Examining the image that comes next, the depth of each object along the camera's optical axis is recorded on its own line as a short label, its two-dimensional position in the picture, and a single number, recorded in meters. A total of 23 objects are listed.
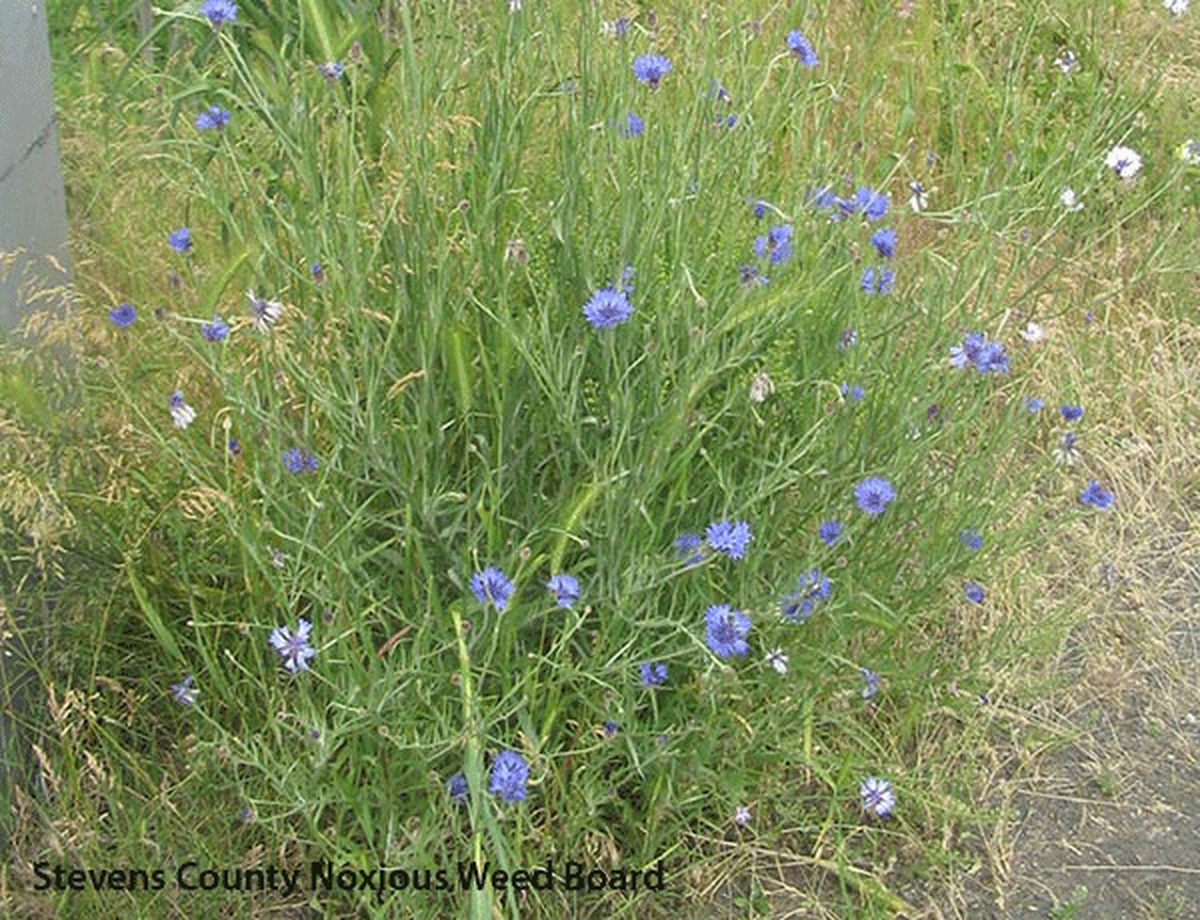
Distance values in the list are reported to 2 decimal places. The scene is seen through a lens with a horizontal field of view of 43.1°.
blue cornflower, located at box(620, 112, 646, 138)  2.03
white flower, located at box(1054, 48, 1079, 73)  2.62
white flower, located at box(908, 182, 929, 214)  2.23
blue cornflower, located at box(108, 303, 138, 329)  2.15
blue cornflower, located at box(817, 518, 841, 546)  2.07
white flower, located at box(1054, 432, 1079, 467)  2.35
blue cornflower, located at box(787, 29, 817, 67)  2.08
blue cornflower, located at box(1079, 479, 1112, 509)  2.34
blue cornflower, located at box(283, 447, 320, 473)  1.97
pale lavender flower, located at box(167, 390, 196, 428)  1.91
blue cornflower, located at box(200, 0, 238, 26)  1.84
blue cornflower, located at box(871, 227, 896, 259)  2.13
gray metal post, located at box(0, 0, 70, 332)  2.09
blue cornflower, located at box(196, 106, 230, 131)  1.95
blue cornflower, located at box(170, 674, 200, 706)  2.01
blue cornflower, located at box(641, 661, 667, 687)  1.96
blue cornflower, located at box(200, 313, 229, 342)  1.84
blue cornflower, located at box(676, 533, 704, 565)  1.93
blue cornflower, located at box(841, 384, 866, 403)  2.06
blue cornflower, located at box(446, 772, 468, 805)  1.96
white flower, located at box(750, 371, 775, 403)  1.81
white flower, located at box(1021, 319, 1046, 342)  2.36
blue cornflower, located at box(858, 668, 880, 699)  2.21
